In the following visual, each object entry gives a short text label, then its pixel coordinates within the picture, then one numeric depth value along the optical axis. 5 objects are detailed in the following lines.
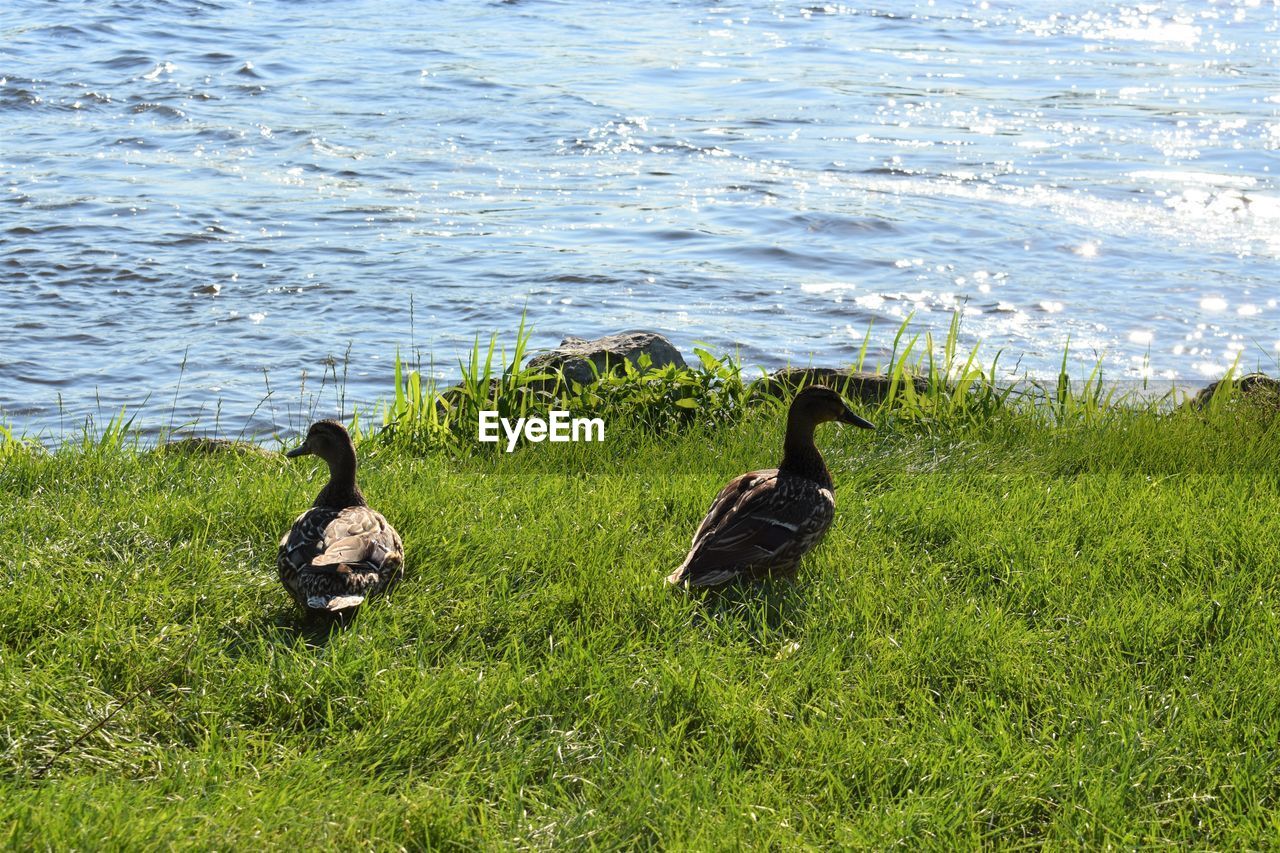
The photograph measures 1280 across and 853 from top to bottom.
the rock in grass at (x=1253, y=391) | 8.27
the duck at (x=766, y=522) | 5.55
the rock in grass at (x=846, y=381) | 8.41
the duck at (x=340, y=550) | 5.12
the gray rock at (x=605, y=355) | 8.42
